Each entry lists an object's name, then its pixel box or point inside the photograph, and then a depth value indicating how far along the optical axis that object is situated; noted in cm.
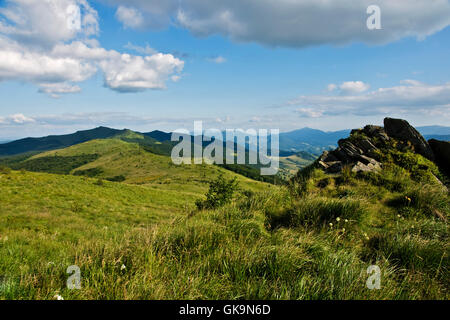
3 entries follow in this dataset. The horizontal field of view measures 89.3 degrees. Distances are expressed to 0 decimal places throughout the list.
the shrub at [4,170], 6190
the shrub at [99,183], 6582
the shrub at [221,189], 1944
